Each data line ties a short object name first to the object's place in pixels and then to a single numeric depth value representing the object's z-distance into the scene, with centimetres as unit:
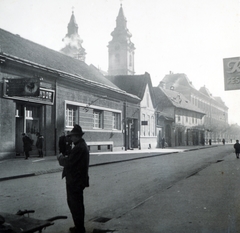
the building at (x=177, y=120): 4672
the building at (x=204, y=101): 7131
